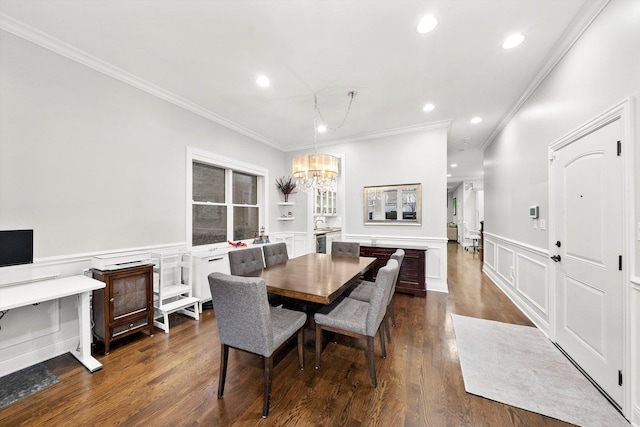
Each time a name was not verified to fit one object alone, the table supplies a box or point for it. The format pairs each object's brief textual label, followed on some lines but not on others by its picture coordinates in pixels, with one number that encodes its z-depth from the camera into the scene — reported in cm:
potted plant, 531
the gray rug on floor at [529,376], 162
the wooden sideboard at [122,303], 229
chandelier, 279
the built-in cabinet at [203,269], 325
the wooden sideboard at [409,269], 389
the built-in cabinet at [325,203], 532
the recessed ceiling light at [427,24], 193
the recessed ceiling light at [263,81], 278
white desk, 170
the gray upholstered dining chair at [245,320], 154
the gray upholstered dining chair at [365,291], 239
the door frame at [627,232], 154
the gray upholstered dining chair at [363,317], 182
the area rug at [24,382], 174
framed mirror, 429
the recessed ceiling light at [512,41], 214
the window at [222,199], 365
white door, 170
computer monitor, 183
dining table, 185
